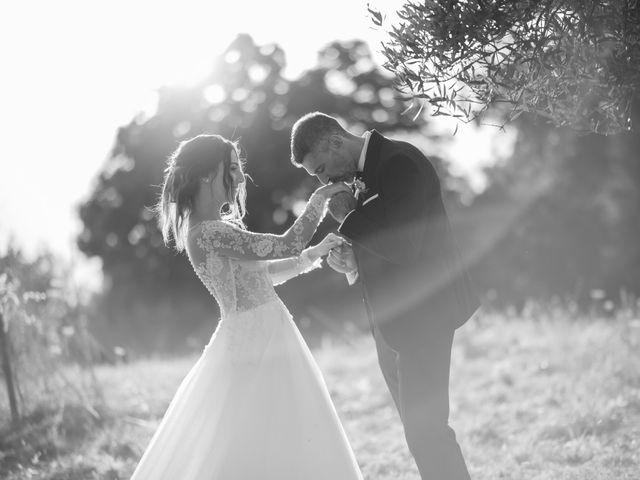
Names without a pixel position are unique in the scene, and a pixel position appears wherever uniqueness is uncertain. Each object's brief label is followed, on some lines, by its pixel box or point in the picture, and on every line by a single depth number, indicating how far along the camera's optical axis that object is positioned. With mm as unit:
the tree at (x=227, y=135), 24781
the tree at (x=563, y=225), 28047
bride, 3844
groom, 3834
